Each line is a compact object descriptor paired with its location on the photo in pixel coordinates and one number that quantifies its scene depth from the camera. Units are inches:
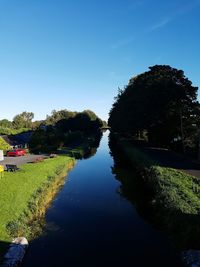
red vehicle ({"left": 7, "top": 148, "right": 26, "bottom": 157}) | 1308.6
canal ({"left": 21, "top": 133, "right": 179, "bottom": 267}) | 406.0
